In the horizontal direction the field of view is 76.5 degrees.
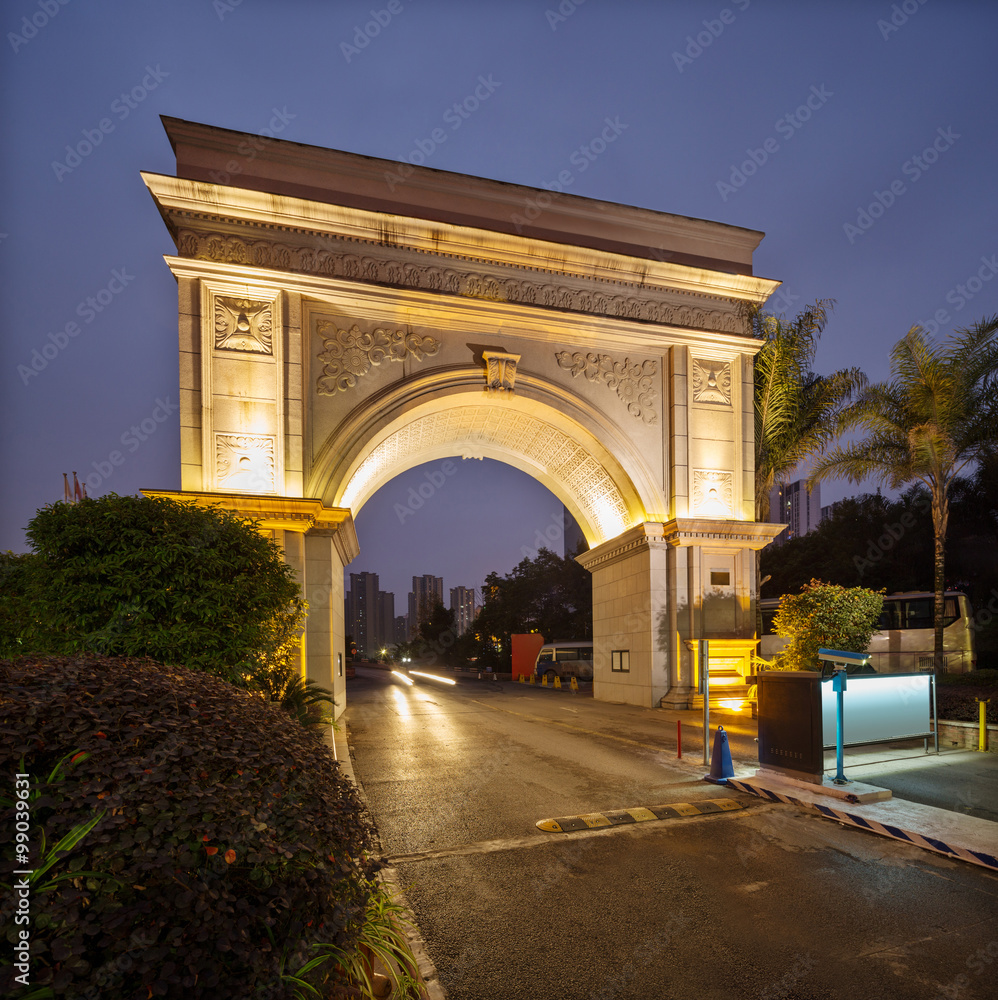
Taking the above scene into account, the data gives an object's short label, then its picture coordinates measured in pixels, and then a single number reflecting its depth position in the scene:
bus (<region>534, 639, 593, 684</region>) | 39.25
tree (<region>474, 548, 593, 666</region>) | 52.94
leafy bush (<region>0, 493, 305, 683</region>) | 8.25
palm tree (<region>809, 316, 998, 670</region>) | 17.59
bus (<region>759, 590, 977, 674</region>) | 23.84
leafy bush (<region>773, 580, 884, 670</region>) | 14.59
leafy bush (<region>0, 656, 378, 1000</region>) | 2.40
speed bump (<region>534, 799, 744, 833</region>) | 7.50
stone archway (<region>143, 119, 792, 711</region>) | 16.62
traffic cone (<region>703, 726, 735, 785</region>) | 9.41
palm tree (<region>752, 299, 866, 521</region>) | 21.42
